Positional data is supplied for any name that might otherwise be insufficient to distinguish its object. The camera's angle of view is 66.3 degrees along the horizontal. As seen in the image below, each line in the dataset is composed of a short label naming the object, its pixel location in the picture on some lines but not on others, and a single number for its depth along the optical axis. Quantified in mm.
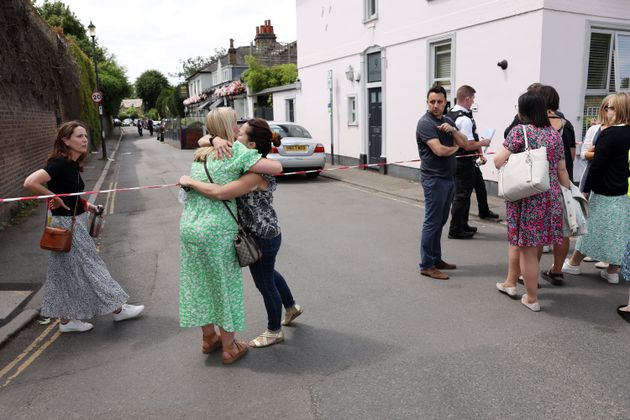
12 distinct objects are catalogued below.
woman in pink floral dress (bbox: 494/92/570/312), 4137
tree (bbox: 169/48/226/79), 82312
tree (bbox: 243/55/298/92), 28453
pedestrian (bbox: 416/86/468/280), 4953
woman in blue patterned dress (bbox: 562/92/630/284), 4633
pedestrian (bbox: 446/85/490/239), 6848
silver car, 12953
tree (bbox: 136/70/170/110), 87312
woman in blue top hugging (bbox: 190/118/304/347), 3170
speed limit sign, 22922
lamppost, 24438
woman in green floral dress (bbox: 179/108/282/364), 3184
